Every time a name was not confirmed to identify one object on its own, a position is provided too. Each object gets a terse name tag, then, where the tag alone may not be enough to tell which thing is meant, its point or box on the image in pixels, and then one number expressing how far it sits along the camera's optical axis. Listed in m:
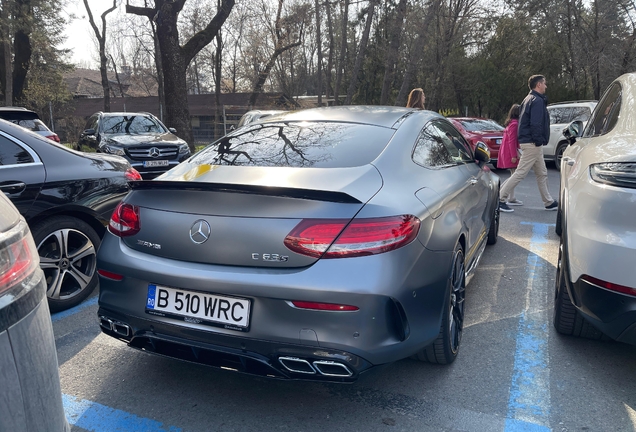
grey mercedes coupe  2.29
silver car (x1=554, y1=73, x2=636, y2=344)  2.59
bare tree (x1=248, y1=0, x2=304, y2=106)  31.00
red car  13.33
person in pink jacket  8.56
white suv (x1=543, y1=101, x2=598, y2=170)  13.41
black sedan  3.79
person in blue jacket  7.66
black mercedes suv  10.38
